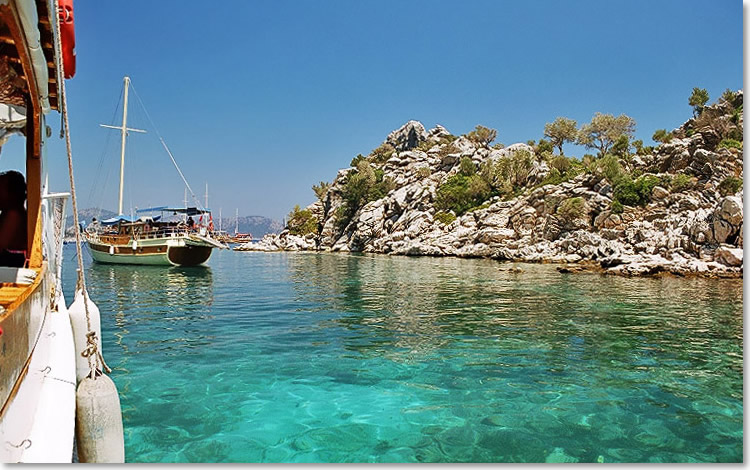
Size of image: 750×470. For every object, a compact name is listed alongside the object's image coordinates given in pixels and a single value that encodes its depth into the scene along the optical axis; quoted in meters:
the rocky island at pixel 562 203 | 34.22
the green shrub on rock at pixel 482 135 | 93.19
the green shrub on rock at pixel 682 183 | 43.97
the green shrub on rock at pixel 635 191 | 45.69
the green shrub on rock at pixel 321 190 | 98.47
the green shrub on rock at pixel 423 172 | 78.38
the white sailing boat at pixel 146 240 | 34.38
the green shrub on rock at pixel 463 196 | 64.39
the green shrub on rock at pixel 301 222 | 87.50
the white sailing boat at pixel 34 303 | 3.14
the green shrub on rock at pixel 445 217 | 61.73
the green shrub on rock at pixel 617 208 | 45.12
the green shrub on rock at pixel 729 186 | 37.69
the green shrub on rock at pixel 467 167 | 72.94
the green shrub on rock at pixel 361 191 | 79.44
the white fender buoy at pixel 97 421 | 3.81
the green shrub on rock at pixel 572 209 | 47.32
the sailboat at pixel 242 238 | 103.06
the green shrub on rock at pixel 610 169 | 49.09
